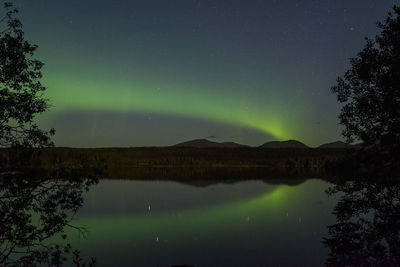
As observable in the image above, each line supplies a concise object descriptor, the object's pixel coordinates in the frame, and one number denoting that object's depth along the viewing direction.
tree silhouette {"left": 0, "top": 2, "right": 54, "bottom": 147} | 13.91
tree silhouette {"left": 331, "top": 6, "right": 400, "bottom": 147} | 19.33
